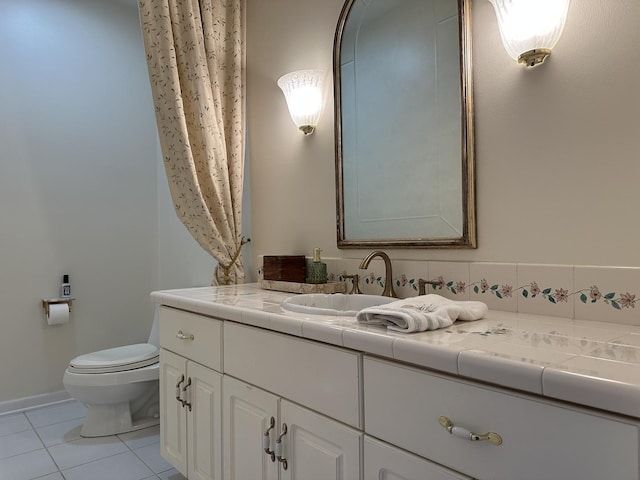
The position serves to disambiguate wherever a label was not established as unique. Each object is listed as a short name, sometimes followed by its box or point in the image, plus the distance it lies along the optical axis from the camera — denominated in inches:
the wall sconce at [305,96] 75.9
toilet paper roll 108.4
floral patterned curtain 79.4
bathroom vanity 27.4
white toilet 90.6
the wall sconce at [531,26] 46.8
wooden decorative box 75.2
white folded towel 39.5
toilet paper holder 109.7
